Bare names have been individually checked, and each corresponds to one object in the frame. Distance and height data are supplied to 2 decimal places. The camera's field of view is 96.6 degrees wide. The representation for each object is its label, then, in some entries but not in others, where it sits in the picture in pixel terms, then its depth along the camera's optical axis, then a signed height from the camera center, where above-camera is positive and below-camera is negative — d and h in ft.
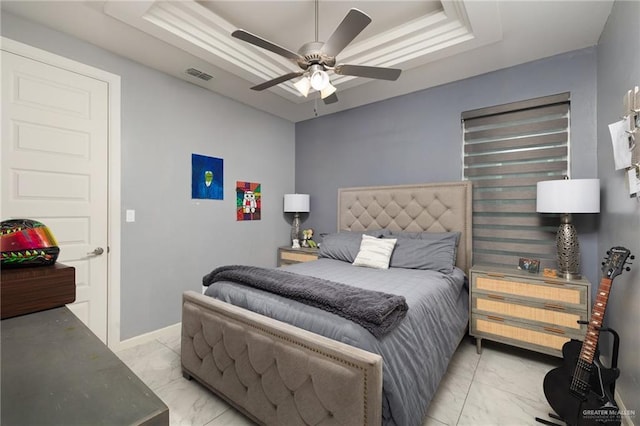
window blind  8.72 +1.36
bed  4.19 -2.59
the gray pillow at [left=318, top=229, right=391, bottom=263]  10.40 -1.31
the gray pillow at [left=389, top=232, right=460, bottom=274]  8.66 -1.33
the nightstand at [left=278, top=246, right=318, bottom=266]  12.61 -2.05
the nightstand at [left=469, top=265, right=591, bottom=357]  7.22 -2.63
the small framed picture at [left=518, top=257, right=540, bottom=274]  8.25 -1.58
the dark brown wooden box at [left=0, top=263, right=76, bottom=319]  2.74 -0.82
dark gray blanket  4.75 -1.64
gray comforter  4.50 -2.16
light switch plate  8.89 -0.21
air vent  9.51 +4.65
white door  6.93 +1.22
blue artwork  10.62 +1.24
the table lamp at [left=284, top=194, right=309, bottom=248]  13.73 +0.19
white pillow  9.28 -1.42
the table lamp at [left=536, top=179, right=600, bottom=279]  7.11 +0.16
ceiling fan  5.38 +3.33
